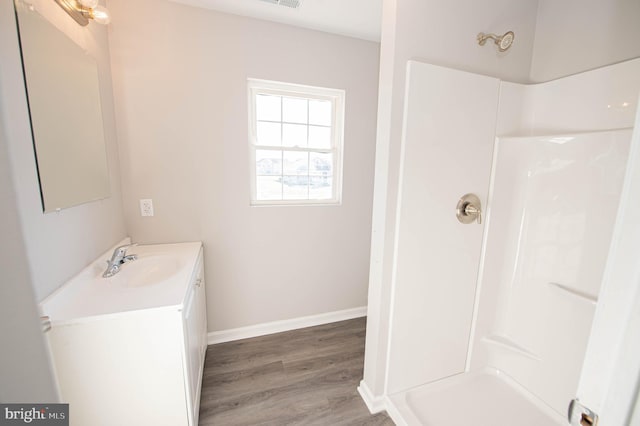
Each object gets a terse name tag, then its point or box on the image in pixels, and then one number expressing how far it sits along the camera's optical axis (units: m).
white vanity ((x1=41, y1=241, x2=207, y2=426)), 0.96
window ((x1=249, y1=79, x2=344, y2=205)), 2.02
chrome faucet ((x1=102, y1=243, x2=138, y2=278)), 1.33
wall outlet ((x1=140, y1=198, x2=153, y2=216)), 1.76
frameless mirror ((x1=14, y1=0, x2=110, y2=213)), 0.95
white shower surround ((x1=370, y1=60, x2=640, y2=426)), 1.24
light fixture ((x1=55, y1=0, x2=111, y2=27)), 1.19
